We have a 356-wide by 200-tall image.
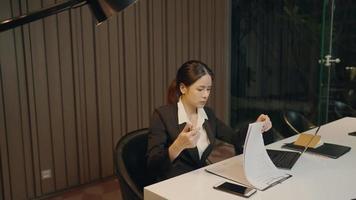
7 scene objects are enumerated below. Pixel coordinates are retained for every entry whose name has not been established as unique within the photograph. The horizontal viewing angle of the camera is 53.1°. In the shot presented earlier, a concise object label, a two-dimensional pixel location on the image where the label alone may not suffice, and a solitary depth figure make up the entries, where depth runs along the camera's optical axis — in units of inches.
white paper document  54.9
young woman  66.1
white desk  51.7
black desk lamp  38.4
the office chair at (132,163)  57.5
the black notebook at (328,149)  70.8
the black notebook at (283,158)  64.0
